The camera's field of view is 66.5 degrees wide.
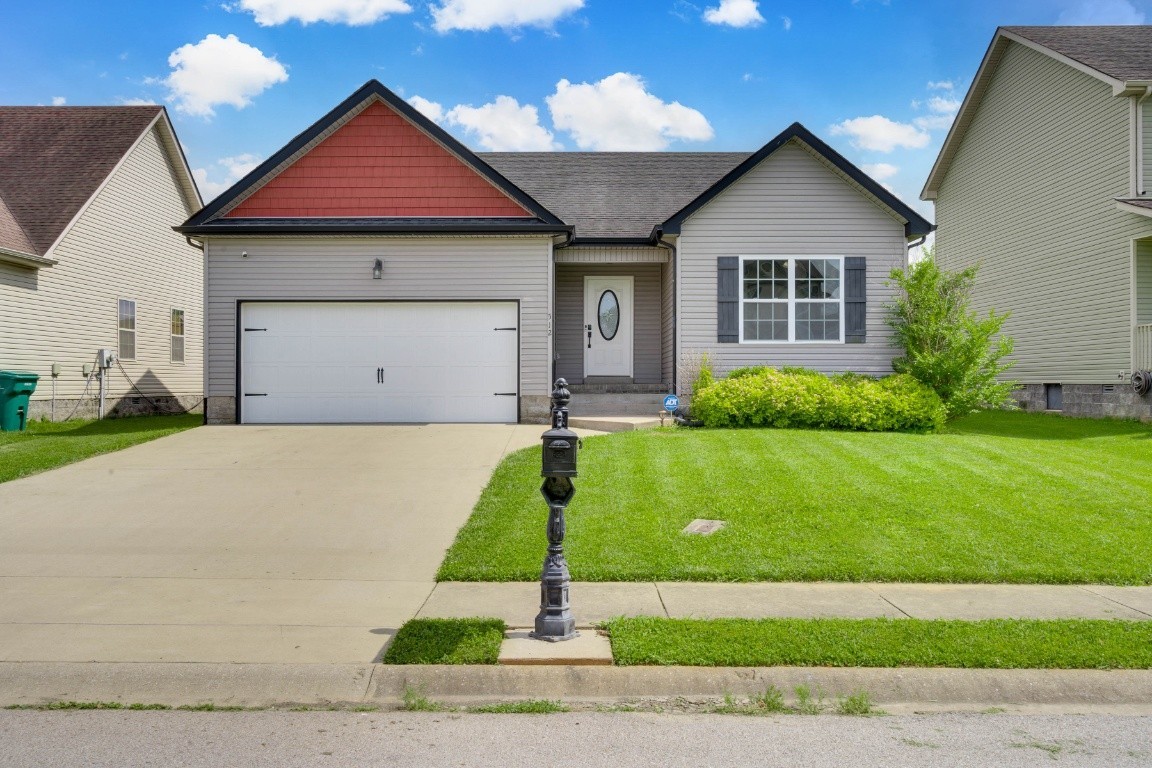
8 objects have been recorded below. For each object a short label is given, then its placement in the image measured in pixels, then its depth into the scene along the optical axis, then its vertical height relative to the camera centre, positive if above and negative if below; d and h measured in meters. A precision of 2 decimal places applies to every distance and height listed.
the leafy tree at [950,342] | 14.15 +0.71
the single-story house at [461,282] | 15.61 +1.81
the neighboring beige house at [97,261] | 17.30 +2.67
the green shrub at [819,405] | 13.52 -0.32
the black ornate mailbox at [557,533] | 5.15 -0.90
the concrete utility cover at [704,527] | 7.92 -1.31
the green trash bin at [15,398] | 15.57 -0.29
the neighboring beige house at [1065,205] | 16.11 +3.85
